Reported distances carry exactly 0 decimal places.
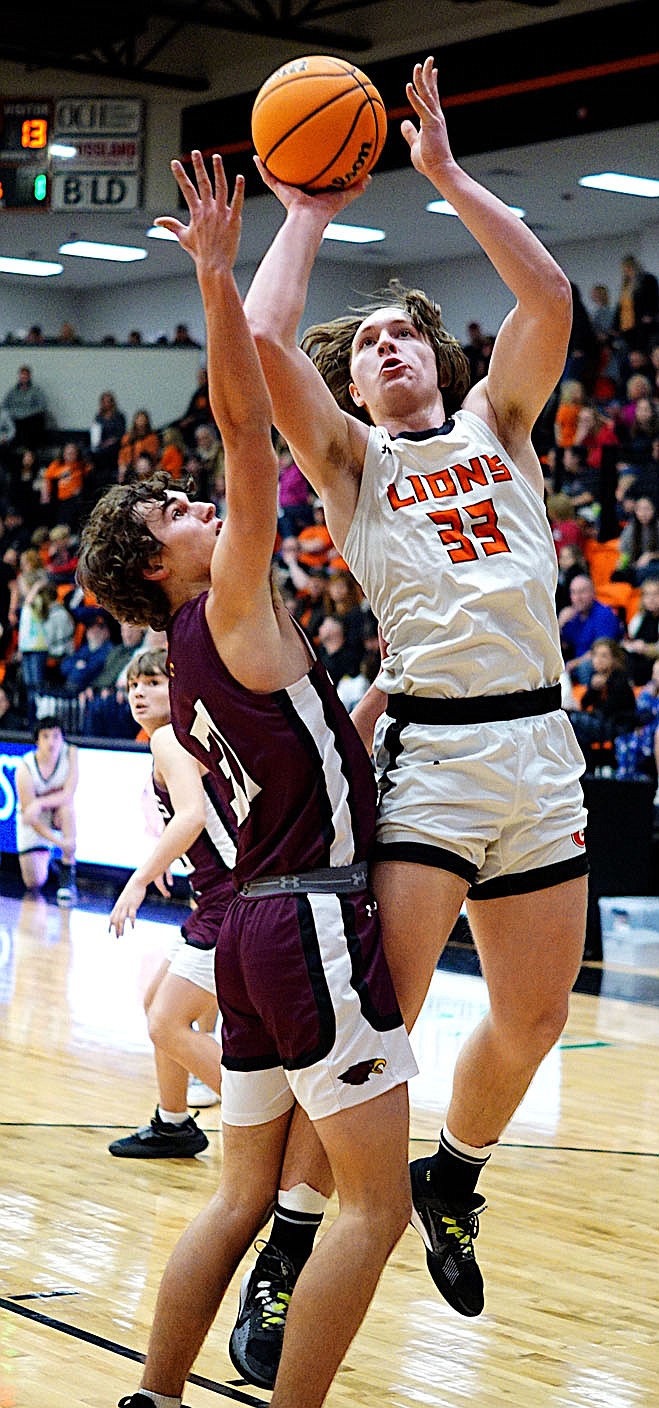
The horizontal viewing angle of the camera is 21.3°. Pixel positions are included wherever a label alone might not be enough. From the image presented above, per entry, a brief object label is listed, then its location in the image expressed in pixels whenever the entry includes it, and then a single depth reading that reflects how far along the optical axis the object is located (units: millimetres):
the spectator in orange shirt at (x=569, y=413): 15039
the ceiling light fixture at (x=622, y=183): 16828
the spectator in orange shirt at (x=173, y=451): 18480
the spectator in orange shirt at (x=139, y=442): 19641
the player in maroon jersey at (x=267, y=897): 2812
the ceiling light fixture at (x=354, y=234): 19875
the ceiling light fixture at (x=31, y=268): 24188
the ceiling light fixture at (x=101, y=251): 22625
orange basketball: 3258
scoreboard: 15781
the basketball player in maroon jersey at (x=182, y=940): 5273
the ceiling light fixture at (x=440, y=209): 18188
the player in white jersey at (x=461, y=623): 3193
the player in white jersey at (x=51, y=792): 12023
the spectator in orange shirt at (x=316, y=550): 15383
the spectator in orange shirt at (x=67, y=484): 20531
